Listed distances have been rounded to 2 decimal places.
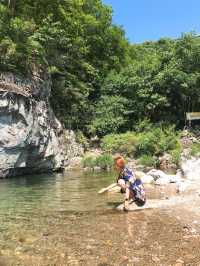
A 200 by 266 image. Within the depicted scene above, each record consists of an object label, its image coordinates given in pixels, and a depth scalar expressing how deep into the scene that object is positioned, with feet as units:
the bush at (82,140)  61.16
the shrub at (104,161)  51.60
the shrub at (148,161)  49.98
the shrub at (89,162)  52.41
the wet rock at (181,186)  26.62
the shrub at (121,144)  57.78
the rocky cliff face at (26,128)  40.94
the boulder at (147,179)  32.80
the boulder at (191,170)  33.17
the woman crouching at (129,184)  21.57
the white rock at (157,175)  33.70
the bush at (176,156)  49.30
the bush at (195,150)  51.10
